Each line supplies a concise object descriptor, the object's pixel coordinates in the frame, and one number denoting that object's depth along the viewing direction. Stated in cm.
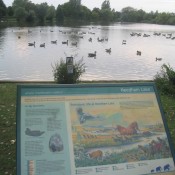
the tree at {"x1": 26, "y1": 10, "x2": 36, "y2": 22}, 6912
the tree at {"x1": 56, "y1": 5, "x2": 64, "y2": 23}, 8492
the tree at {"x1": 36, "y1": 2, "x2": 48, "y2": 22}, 7447
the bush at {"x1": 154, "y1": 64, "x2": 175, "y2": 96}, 783
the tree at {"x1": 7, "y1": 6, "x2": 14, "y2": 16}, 7208
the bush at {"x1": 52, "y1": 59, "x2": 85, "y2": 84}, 766
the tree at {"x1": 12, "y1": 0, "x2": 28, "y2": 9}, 7473
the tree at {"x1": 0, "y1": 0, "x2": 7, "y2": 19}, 6689
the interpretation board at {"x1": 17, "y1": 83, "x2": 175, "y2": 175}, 225
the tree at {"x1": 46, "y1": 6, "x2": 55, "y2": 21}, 7721
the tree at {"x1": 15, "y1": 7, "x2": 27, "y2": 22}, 6878
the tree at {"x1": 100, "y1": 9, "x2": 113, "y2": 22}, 10824
